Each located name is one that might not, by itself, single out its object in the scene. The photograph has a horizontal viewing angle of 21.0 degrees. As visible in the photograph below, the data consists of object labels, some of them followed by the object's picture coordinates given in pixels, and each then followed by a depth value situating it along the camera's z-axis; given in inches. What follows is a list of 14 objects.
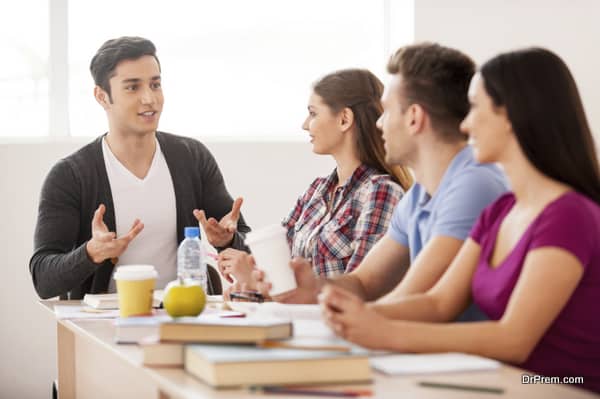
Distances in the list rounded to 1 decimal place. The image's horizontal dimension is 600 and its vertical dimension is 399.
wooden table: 99.1
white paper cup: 120.8
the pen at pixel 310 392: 98.3
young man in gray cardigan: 153.5
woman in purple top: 106.3
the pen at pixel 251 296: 137.0
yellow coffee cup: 125.7
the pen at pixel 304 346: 103.4
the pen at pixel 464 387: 99.1
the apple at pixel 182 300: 117.2
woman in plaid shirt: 147.5
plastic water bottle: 153.7
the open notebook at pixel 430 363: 103.0
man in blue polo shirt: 121.9
